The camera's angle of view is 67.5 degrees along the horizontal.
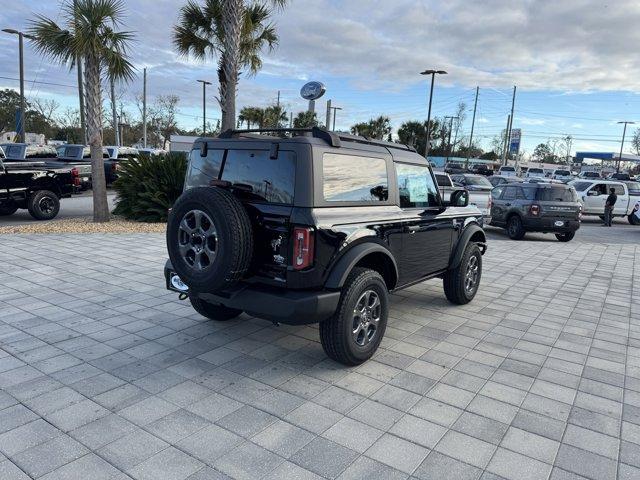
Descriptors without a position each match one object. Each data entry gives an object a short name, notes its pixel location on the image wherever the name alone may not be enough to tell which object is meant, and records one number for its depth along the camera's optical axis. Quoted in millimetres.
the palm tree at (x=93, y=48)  10320
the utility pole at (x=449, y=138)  69875
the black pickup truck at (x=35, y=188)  11719
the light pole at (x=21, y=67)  24500
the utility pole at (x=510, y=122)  58156
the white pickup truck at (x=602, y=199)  19375
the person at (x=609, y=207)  18188
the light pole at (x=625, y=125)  67812
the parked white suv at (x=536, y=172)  47072
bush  11984
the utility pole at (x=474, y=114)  64550
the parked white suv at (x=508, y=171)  45150
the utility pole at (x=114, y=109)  31894
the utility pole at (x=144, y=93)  40750
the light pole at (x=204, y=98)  40031
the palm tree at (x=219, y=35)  14774
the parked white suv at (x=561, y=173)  46888
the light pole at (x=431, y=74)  31688
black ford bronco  3602
